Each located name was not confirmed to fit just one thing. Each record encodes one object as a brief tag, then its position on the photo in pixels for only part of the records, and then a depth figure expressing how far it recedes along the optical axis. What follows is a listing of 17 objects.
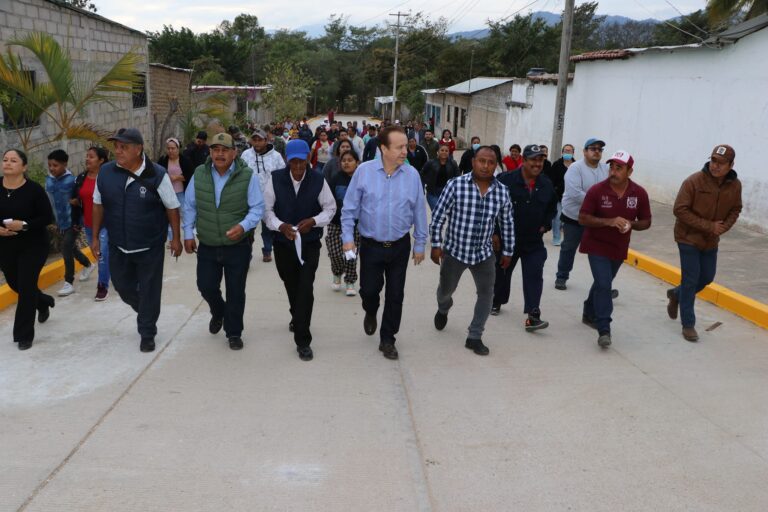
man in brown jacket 5.58
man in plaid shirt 5.26
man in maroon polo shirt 5.56
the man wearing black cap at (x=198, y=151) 9.95
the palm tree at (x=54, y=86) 7.85
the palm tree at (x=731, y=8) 16.03
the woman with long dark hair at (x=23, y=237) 5.07
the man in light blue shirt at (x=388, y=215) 5.03
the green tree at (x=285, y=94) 39.81
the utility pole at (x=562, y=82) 14.97
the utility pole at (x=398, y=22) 49.84
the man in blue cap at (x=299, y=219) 5.06
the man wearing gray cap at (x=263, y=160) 8.71
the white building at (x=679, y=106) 10.86
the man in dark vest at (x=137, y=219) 5.02
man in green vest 5.06
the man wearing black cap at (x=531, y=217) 5.90
